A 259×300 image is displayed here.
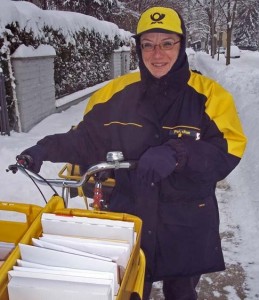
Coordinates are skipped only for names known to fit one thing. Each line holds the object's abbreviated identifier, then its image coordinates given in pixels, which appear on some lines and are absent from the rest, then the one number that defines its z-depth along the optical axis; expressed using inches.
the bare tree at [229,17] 934.8
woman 77.4
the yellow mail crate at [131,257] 52.8
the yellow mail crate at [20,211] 65.6
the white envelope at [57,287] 45.3
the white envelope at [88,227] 58.7
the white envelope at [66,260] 51.2
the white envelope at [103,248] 55.7
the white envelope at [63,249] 53.1
